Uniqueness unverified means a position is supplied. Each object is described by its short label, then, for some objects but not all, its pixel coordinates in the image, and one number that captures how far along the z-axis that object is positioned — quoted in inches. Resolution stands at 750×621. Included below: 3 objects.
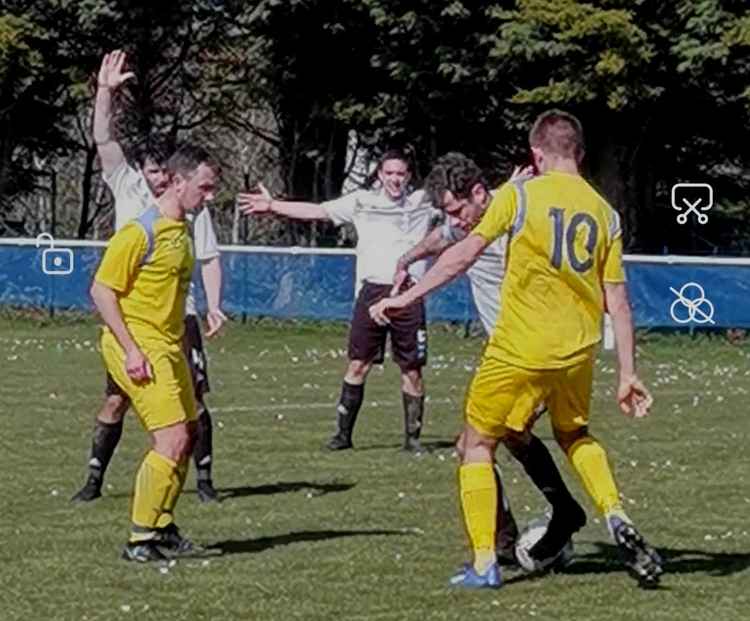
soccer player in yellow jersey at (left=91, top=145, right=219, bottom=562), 637.4
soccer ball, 631.6
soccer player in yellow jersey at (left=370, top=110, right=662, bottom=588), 587.5
